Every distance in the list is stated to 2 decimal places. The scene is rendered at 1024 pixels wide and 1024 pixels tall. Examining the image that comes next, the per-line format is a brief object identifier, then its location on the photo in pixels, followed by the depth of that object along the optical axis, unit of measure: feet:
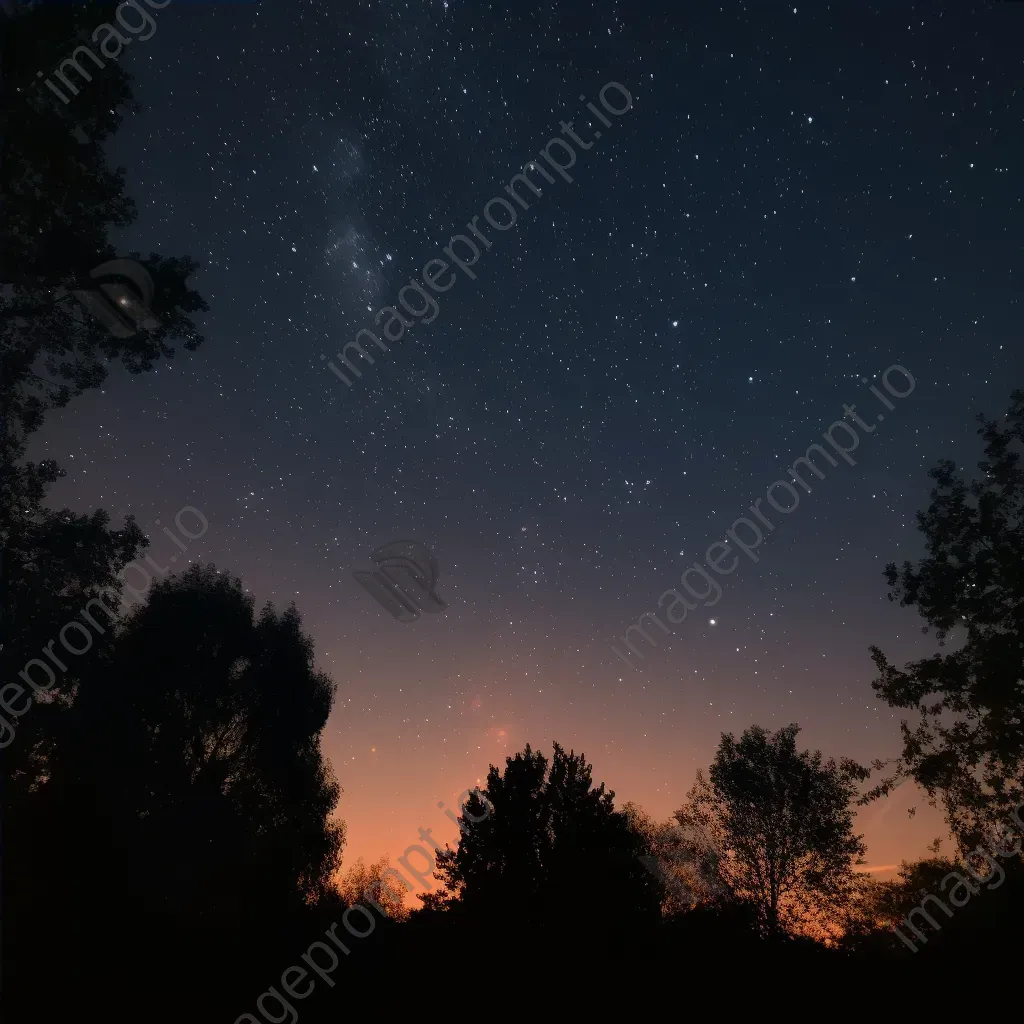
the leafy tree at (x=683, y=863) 106.32
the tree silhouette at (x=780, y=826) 92.63
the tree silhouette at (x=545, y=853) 61.31
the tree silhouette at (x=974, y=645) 55.57
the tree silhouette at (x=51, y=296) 36.09
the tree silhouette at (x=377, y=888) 169.48
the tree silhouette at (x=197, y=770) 51.19
